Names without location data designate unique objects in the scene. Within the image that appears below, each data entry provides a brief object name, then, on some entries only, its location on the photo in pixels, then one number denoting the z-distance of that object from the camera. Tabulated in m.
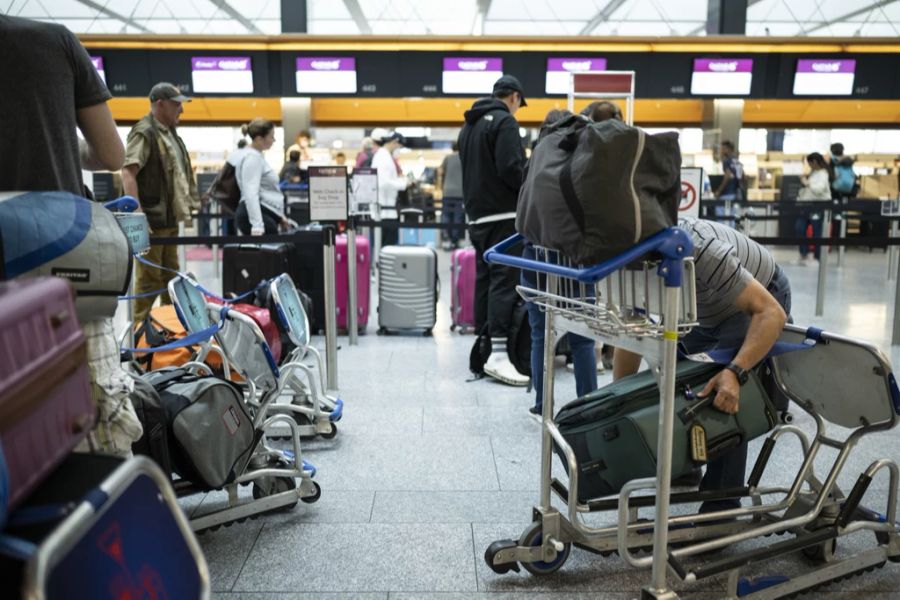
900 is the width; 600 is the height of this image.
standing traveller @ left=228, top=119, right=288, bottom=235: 5.79
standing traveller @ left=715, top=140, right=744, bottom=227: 11.29
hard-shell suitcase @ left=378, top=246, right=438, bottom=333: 6.14
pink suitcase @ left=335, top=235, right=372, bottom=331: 6.14
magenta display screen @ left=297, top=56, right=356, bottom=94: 11.95
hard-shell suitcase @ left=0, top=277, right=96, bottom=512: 1.01
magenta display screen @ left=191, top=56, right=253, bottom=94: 11.90
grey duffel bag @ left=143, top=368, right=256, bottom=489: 2.34
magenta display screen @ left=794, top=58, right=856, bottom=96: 12.04
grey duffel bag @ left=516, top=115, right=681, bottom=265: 1.80
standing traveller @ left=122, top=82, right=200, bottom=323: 5.09
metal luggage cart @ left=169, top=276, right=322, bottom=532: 2.68
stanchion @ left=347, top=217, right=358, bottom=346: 5.64
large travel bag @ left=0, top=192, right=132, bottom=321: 1.56
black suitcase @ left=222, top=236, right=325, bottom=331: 5.59
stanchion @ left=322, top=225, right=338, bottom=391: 4.41
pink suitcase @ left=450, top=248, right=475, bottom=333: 6.07
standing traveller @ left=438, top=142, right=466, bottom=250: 12.11
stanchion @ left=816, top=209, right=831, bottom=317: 6.93
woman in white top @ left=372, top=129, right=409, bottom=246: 8.95
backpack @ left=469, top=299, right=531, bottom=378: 4.47
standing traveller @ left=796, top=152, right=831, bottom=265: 11.70
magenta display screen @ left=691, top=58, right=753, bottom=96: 11.92
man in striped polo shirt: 2.17
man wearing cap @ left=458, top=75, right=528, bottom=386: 4.48
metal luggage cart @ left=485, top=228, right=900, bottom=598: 1.95
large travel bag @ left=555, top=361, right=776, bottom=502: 2.19
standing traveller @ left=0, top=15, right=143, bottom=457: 1.78
